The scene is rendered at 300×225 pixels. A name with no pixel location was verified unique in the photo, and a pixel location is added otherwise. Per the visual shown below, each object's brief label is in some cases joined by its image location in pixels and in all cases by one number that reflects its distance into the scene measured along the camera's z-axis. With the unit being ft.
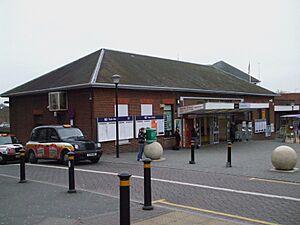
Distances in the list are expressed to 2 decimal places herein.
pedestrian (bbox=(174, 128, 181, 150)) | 77.88
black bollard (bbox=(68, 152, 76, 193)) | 32.07
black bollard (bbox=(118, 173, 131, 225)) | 19.79
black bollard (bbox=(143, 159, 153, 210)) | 25.68
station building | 68.59
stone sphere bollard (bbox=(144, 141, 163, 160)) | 56.65
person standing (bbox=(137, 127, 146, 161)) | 56.54
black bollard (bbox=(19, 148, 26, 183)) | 38.42
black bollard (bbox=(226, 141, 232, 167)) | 48.08
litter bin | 64.03
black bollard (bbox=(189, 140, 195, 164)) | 52.29
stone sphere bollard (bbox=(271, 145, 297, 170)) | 42.42
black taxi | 53.33
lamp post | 59.68
